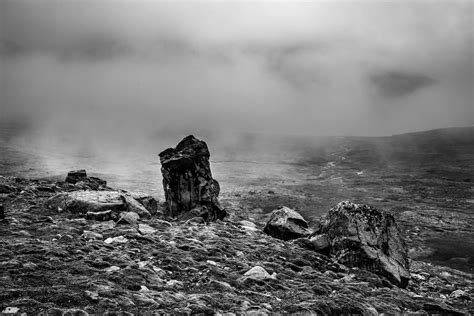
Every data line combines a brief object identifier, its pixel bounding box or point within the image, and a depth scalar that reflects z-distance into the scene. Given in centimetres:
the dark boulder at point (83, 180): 2856
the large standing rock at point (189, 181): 2641
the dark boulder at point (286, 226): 2136
